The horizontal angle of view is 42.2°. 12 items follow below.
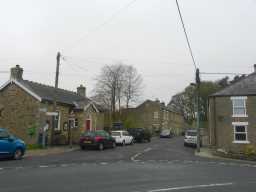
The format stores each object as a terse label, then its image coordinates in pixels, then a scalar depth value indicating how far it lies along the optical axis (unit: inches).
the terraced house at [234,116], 1240.2
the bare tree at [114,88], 2084.2
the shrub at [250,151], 946.1
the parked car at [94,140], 1061.1
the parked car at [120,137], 1336.1
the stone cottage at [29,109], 1183.6
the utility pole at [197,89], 1147.9
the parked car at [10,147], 700.7
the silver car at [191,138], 1433.3
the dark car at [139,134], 1653.5
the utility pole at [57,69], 1026.8
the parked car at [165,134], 2482.8
